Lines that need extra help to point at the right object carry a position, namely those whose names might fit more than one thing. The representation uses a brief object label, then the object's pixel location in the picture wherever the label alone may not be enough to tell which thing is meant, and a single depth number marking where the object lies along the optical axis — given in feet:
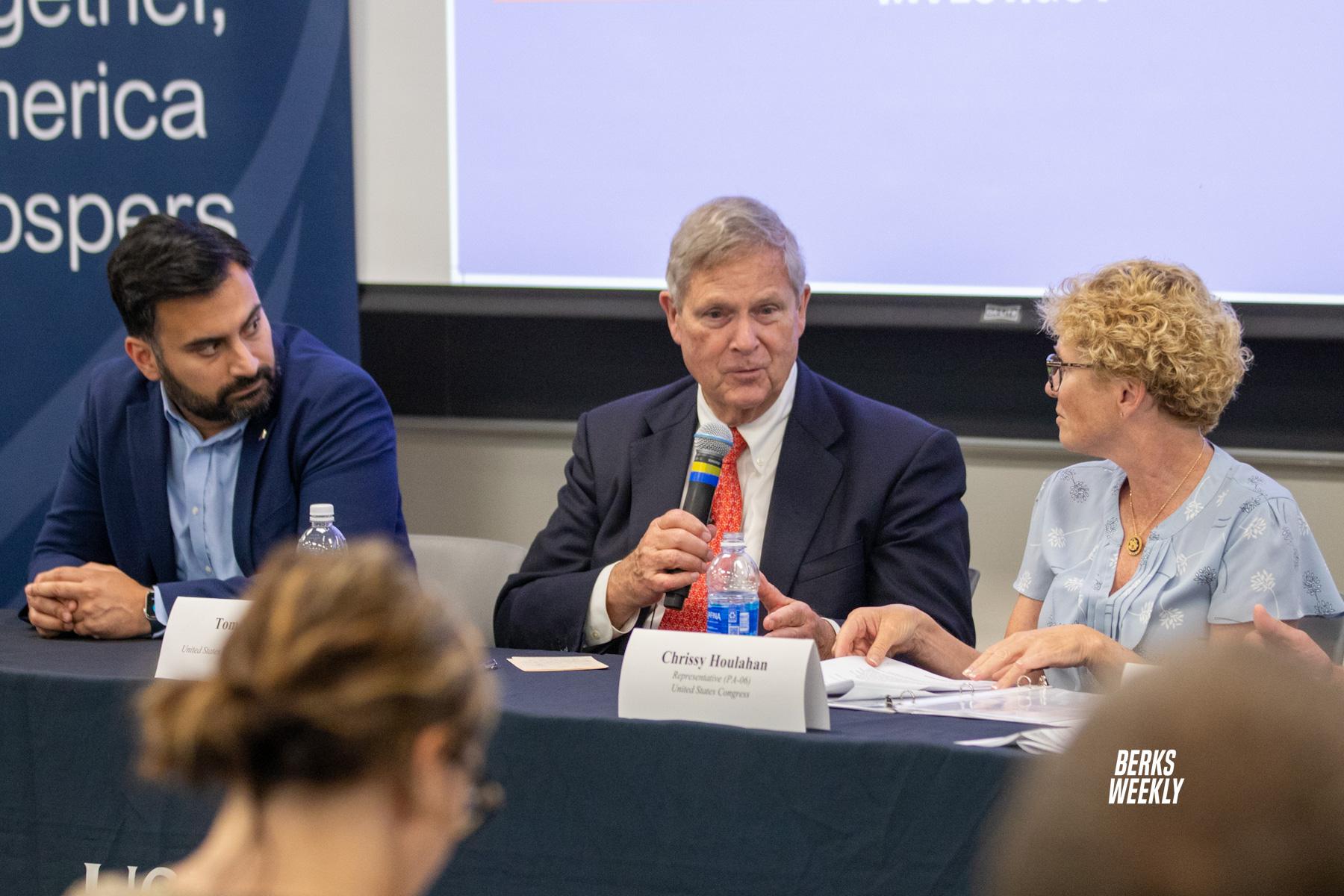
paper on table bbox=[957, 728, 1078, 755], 16.53
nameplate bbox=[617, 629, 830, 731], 16.82
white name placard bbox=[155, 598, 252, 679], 17.57
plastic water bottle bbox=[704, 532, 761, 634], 18.10
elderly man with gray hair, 18.91
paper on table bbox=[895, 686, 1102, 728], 17.05
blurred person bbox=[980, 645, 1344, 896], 7.43
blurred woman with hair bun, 11.10
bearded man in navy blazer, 19.42
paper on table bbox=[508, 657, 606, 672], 17.95
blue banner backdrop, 22.04
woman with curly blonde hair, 18.37
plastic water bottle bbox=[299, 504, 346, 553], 18.82
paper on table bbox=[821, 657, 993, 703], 17.38
